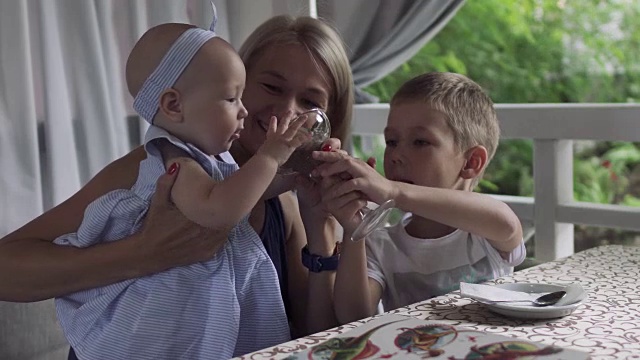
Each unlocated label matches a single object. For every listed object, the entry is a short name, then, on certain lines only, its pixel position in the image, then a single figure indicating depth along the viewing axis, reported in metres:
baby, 1.23
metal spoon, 1.21
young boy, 1.49
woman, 1.34
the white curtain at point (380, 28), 2.74
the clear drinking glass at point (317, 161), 1.25
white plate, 1.15
